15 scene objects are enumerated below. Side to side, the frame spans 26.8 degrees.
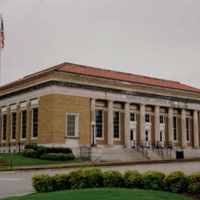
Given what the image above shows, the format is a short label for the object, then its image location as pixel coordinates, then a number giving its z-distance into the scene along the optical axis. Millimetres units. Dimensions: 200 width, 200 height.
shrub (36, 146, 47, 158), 37844
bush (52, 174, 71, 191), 14664
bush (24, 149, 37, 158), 37938
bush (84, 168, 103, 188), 14484
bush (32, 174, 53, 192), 14570
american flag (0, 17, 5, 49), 35656
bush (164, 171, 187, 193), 12867
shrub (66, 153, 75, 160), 37906
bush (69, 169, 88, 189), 14453
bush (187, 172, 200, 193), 12417
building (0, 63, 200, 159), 41938
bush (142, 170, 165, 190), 13367
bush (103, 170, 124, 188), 14211
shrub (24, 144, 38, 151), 39641
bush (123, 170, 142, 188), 13902
